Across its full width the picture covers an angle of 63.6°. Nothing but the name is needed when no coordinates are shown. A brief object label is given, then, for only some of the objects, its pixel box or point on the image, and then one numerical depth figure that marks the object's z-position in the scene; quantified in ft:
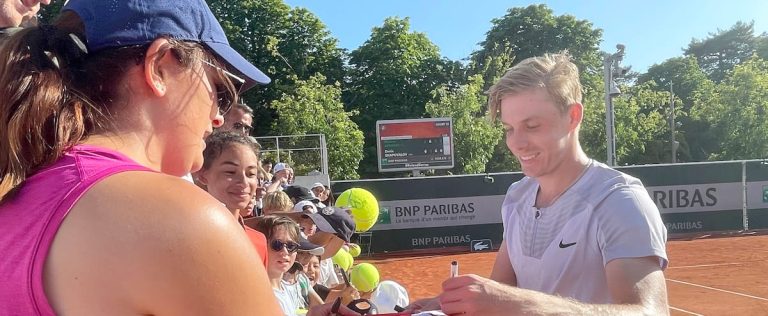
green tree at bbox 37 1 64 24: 87.60
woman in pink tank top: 2.84
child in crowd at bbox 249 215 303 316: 12.96
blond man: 5.98
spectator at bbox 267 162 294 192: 25.96
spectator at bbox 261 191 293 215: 19.65
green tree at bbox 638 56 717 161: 146.51
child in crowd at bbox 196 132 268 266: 10.63
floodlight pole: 68.80
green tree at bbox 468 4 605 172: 140.05
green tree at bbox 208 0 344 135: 119.03
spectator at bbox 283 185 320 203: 24.99
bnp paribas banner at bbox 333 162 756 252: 61.82
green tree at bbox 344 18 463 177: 127.34
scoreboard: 85.05
